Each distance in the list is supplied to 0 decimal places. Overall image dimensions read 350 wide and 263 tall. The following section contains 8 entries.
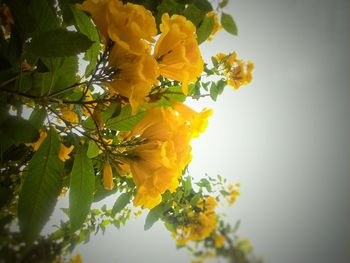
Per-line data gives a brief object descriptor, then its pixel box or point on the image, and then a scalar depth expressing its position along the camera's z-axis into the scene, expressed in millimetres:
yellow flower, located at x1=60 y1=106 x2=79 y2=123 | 236
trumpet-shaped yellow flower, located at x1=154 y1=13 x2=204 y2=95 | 148
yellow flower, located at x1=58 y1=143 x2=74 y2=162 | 234
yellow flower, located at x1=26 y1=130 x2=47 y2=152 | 229
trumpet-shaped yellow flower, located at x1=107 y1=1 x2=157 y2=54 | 131
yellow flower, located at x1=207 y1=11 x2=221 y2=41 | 419
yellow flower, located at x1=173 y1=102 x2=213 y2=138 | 165
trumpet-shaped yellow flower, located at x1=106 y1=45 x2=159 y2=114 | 133
